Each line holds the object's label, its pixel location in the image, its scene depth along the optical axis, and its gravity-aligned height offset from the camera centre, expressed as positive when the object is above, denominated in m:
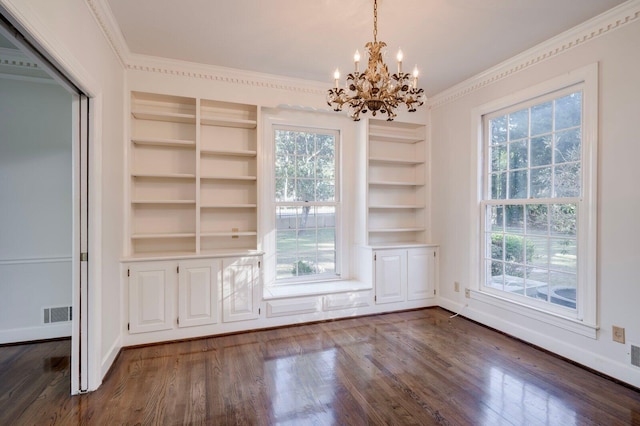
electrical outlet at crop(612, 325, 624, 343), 2.37 -0.93
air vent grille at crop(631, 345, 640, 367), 2.27 -1.05
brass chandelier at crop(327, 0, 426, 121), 1.93 +0.78
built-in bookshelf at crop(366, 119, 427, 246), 4.26 +0.39
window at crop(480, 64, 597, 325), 2.65 +0.10
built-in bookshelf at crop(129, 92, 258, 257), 3.25 +0.37
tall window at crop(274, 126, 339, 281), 3.86 +0.11
